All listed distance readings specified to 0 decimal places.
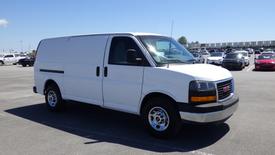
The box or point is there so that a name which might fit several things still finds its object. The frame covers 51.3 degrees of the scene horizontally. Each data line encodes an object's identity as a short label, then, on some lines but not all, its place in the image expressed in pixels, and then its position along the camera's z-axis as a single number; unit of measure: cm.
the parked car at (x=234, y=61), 2531
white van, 514
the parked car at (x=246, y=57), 2884
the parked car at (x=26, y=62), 3975
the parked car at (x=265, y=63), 2342
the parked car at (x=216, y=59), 2934
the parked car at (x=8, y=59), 4791
